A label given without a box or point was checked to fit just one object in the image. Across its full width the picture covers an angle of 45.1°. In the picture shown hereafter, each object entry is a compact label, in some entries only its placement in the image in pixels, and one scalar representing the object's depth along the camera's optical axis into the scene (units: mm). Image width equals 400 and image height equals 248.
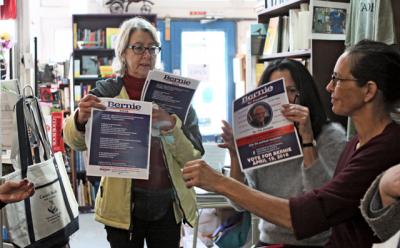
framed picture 2703
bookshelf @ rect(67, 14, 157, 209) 5812
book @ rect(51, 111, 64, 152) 4112
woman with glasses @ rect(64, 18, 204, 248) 1952
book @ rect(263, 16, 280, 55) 3325
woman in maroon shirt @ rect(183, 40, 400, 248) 1276
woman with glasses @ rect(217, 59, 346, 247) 1671
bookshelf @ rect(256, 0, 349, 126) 2723
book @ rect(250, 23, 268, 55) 3562
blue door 6824
